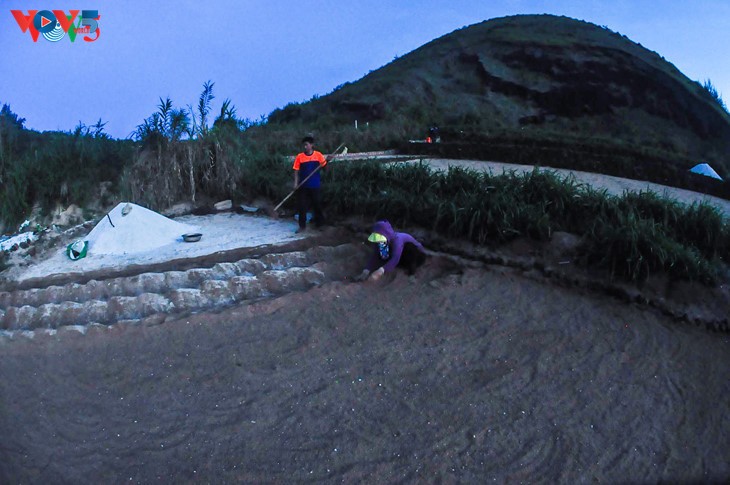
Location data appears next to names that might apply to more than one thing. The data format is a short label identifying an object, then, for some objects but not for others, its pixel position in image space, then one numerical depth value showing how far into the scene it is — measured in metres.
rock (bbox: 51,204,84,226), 8.77
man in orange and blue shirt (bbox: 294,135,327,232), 7.45
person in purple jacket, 5.89
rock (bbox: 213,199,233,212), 8.80
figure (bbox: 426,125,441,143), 16.16
